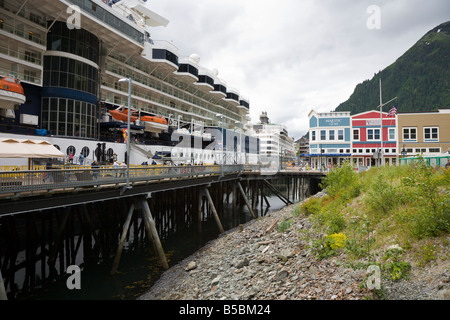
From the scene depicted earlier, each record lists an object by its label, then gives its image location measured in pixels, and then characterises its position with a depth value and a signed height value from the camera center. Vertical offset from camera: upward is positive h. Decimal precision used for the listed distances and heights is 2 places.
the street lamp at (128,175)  14.31 -0.50
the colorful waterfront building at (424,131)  40.06 +6.02
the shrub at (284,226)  13.69 -3.41
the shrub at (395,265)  6.29 -2.71
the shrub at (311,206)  14.58 -2.52
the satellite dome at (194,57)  65.29 +30.09
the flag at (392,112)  27.97 +6.43
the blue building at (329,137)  45.41 +5.67
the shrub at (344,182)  14.71 -1.07
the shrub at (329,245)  8.76 -2.97
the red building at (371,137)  43.12 +5.33
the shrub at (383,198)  10.01 -1.37
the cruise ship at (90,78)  26.23 +12.51
